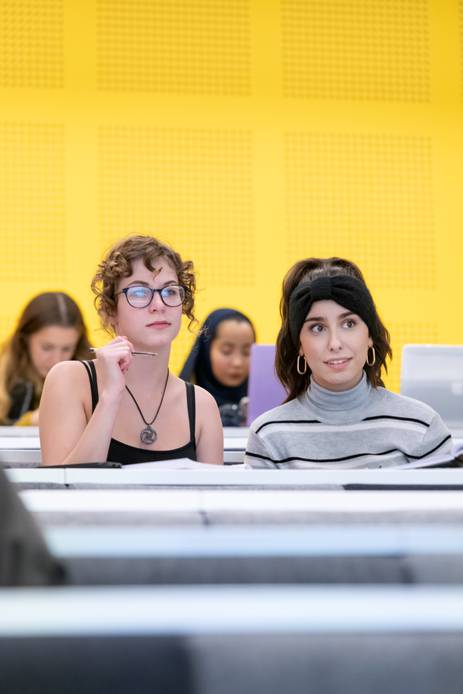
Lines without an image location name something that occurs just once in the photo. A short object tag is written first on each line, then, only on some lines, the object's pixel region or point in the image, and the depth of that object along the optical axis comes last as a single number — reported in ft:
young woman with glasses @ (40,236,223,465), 16.67
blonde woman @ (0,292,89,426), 22.49
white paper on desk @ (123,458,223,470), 14.36
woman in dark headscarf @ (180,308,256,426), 24.90
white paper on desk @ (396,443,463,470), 14.49
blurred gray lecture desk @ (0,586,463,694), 7.02
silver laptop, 18.50
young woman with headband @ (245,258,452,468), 16.48
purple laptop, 19.97
